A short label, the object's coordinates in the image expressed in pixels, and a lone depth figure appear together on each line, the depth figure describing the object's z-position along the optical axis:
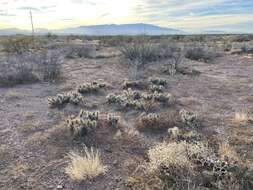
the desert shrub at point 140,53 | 9.84
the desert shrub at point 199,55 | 11.00
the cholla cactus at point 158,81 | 6.76
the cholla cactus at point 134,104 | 4.93
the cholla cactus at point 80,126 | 3.84
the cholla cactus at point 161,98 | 5.33
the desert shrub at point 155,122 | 4.14
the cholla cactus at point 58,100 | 5.13
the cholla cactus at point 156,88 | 6.10
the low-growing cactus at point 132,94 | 5.53
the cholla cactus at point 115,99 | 5.24
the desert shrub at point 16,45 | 11.46
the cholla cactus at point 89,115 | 4.27
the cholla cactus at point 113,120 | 4.18
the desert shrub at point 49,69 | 7.29
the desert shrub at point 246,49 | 12.75
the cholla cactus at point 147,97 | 5.41
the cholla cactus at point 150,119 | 4.18
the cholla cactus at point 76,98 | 5.17
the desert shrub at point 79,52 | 11.09
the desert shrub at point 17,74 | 6.81
